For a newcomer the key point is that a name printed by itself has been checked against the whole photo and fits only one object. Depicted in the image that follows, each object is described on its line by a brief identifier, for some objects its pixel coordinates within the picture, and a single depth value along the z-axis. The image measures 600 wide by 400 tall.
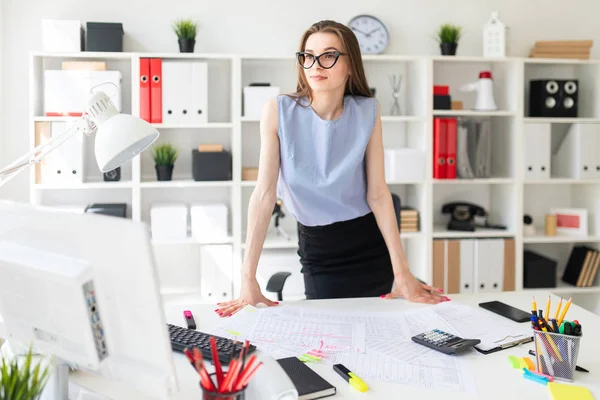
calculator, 1.42
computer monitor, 0.90
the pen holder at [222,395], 0.94
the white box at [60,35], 3.37
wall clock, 3.76
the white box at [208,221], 3.55
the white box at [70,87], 3.38
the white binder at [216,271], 3.54
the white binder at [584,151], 3.77
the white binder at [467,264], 3.72
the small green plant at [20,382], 0.86
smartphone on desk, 1.67
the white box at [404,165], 3.57
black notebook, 1.20
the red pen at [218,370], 0.97
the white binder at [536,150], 3.74
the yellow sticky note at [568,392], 1.20
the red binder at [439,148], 3.63
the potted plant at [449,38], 3.72
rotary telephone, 3.79
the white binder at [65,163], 3.40
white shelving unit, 3.52
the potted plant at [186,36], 3.50
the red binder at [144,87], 3.42
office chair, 2.40
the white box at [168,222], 3.49
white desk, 1.21
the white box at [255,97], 3.56
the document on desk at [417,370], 1.26
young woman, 1.91
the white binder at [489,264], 3.72
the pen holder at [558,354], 1.29
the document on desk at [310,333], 1.47
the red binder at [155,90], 3.42
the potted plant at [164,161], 3.56
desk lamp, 1.22
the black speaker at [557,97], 3.80
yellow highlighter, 1.23
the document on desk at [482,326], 1.51
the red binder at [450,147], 3.65
